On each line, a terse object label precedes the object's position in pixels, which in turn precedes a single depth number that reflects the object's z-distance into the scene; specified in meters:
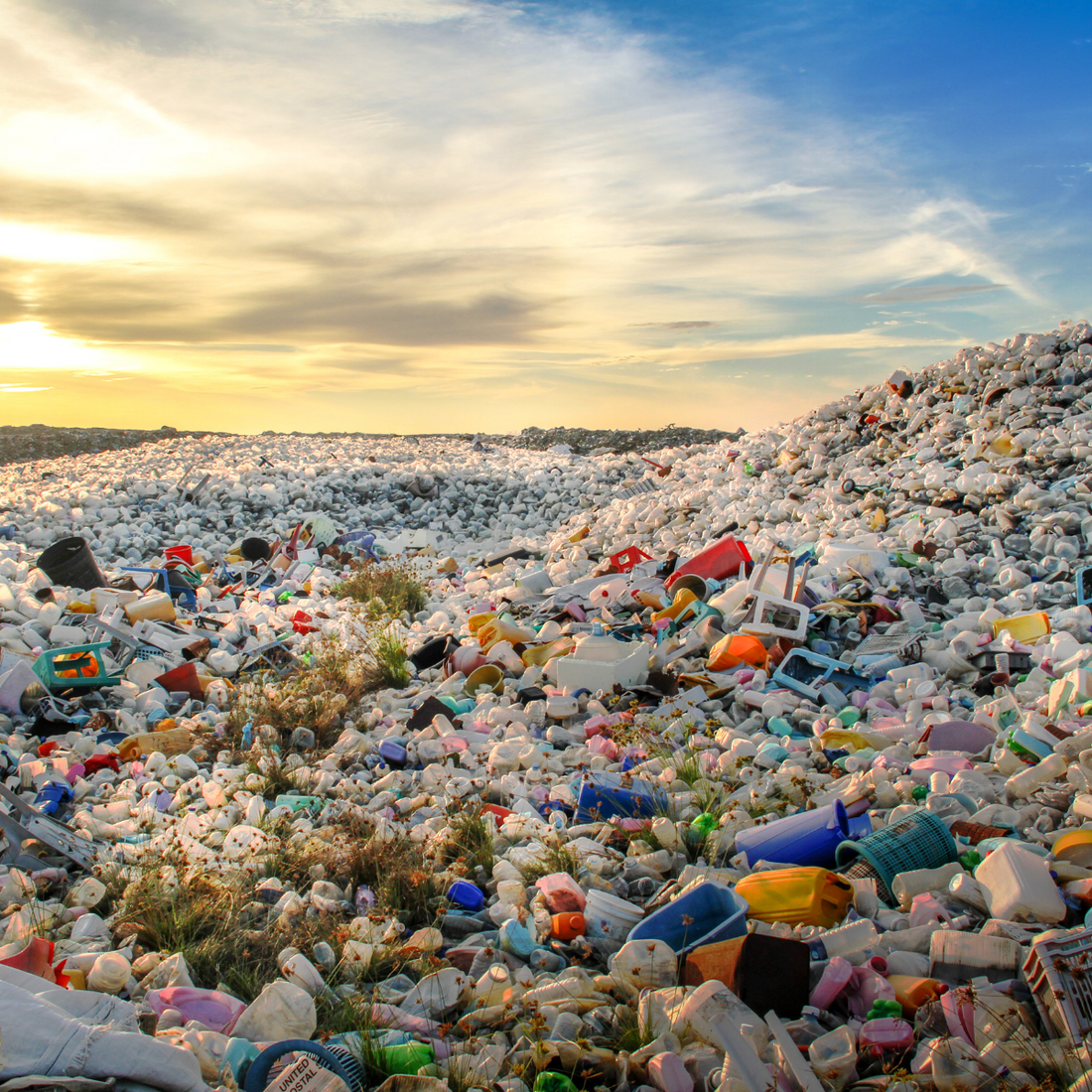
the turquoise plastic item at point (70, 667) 4.79
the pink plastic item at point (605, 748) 3.79
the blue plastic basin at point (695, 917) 2.22
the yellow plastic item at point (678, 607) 5.43
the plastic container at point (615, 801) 3.16
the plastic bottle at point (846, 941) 2.21
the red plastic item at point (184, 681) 5.07
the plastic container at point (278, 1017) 2.07
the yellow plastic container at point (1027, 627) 4.39
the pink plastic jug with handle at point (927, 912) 2.32
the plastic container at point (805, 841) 2.74
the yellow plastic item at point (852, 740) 3.65
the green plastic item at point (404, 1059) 1.95
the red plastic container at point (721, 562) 5.90
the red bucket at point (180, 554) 8.75
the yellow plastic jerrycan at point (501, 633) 5.45
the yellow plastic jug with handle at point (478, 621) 5.89
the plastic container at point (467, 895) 2.71
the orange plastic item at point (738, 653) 4.63
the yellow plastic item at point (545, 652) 5.07
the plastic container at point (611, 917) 2.44
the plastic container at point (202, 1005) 2.16
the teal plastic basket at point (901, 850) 2.55
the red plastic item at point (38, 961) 2.20
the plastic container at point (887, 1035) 1.89
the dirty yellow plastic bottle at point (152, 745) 4.12
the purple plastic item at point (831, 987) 2.07
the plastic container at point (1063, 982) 1.80
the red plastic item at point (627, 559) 7.09
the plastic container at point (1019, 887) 2.23
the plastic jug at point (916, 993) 2.03
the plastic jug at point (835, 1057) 1.82
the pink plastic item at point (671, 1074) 1.79
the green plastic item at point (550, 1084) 1.81
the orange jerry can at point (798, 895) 2.39
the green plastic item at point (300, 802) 3.52
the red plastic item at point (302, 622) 6.41
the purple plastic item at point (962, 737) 3.52
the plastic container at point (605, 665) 4.53
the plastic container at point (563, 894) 2.53
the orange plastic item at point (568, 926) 2.44
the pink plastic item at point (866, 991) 2.03
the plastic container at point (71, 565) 6.65
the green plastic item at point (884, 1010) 2.00
